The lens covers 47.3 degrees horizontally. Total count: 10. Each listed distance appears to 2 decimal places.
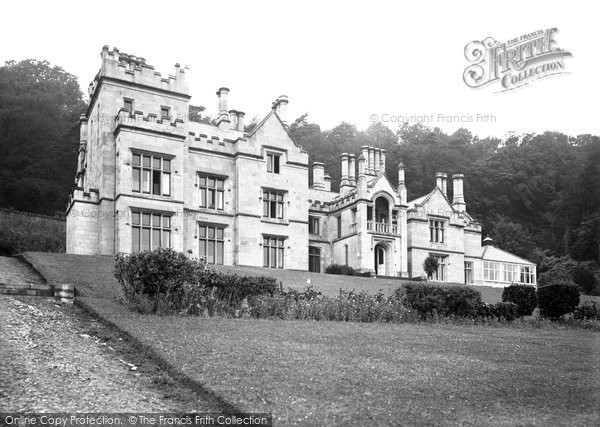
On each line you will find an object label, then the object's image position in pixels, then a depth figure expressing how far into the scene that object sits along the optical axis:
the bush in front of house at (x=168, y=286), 18.80
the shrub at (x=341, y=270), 44.84
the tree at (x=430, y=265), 47.51
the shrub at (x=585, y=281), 57.31
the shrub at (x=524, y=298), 25.38
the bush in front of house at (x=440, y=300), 22.62
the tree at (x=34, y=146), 57.31
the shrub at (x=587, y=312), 25.19
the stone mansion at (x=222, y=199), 36.84
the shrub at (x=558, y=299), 24.89
